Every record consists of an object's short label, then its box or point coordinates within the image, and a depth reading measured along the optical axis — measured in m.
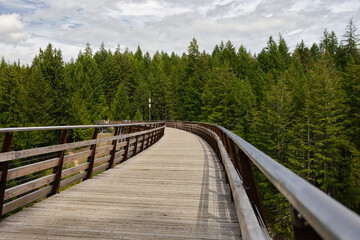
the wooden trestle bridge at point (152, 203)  0.93
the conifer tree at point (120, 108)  74.00
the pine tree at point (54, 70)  50.04
